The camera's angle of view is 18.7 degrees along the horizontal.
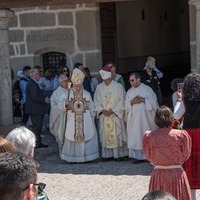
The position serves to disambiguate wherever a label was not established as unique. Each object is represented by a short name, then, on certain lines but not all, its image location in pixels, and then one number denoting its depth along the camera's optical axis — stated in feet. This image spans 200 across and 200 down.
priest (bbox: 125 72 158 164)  31.94
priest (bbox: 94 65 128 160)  32.89
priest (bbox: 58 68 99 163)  33.06
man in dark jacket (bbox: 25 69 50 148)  36.47
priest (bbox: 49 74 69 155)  34.17
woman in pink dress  18.70
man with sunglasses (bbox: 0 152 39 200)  9.15
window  47.84
